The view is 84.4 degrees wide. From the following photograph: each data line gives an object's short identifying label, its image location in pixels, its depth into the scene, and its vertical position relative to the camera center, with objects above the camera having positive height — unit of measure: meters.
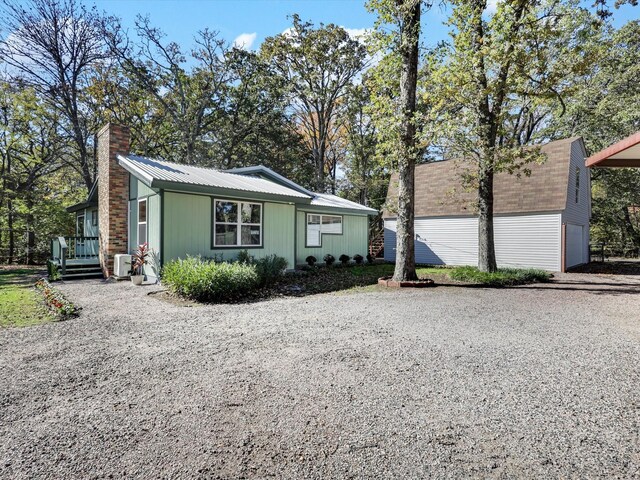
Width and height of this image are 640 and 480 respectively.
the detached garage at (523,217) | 13.95 +0.99
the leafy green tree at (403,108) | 9.58 +3.67
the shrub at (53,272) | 10.40 -1.09
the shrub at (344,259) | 15.57 -0.92
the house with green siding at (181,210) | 9.23 +0.80
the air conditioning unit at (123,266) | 10.15 -0.84
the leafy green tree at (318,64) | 23.58 +11.89
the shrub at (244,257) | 10.19 -0.57
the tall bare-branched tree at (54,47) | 15.75 +8.99
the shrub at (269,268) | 9.14 -0.83
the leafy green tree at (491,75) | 9.16 +4.48
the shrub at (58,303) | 5.98 -1.24
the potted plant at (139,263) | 9.32 -0.71
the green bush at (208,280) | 7.25 -0.91
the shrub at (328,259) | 14.77 -0.88
